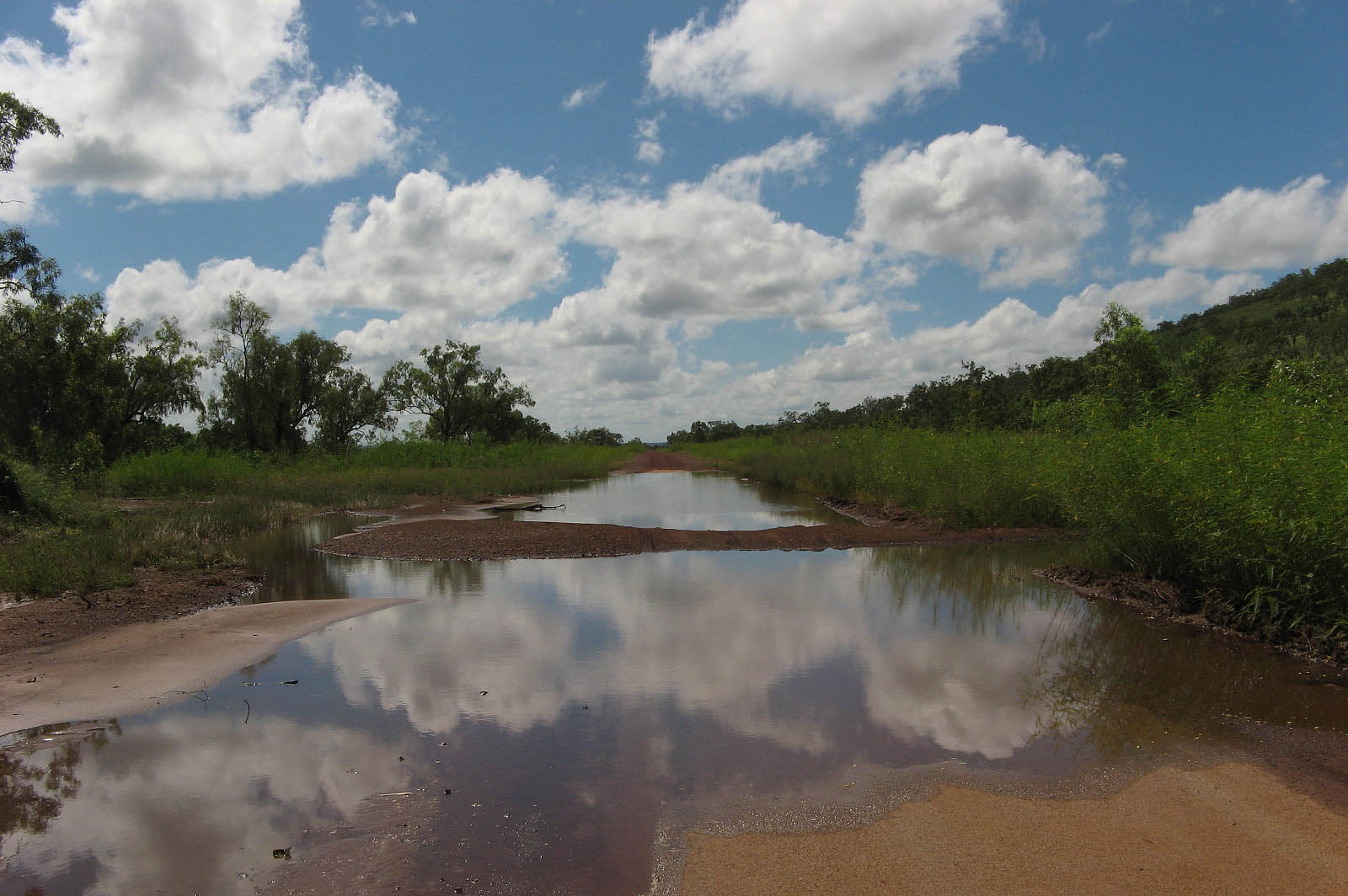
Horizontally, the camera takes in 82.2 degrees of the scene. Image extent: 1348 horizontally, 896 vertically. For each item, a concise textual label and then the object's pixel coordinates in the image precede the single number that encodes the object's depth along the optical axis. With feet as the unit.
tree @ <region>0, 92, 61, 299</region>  48.14
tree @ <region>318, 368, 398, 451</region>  149.18
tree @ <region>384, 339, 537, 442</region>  176.65
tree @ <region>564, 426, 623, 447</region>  300.30
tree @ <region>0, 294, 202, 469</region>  82.53
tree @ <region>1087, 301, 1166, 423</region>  75.92
